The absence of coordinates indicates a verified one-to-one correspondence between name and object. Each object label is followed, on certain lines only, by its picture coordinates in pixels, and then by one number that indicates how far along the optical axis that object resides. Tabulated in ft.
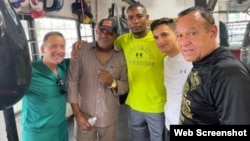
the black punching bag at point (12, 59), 2.88
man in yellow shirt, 6.26
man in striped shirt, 6.24
